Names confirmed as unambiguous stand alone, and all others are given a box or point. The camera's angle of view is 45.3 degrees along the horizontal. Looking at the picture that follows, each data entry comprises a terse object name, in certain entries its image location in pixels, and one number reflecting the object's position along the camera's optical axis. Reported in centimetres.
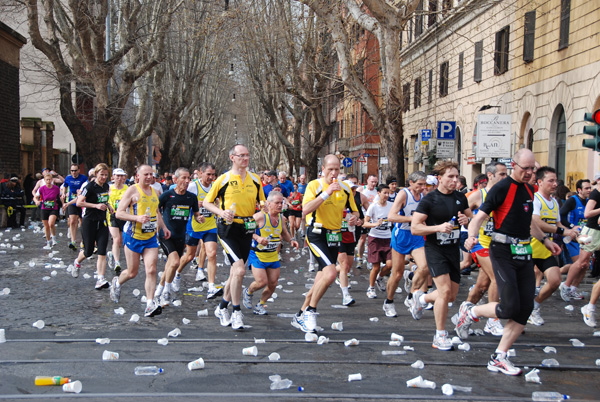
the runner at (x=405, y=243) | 887
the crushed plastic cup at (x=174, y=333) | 750
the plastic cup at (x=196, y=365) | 616
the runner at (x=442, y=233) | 707
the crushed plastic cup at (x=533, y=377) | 590
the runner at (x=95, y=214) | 1125
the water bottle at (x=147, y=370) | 600
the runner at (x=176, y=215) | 963
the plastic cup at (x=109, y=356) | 645
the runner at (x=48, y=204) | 1681
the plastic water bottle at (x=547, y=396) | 543
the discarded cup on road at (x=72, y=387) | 544
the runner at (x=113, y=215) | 1157
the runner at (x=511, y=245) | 625
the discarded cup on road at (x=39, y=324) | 785
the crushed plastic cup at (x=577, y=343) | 729
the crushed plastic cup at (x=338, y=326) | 798
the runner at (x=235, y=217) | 800
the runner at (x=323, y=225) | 774
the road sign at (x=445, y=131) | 1922
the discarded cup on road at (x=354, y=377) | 588
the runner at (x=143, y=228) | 855
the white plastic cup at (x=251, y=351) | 668
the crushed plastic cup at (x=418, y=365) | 632
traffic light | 1161
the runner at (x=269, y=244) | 837
